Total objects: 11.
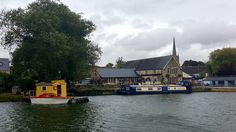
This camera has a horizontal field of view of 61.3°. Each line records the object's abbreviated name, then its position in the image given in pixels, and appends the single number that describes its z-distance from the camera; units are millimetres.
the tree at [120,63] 85376
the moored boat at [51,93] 31059
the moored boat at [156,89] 50275
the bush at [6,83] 41269
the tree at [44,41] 33105
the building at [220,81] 65318
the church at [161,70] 68683
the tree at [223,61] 71190
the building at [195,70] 94072
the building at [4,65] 62468
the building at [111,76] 63801
